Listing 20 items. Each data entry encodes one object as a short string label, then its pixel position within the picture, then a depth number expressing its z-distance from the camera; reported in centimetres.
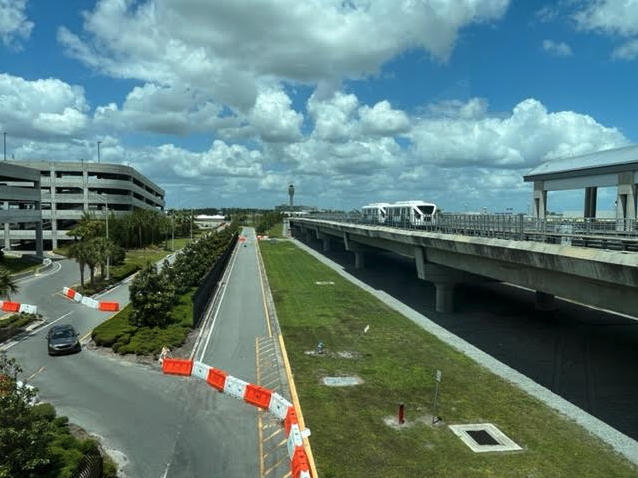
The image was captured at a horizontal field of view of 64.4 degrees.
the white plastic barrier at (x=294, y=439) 1684
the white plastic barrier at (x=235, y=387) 2284
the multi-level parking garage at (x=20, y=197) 6997
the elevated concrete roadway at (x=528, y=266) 2031
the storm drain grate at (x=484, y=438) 1789
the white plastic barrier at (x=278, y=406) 2022
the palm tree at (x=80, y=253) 4972
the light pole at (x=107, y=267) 5295
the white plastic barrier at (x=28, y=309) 4056
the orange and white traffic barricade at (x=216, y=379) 2397
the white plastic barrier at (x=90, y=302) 4506
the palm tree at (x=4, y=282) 3287
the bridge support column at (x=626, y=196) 4801
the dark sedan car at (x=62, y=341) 2967
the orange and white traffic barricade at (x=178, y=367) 2644
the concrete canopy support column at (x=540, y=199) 6569
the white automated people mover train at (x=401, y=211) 4657
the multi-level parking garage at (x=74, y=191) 10750
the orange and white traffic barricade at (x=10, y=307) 4194
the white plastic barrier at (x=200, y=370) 2540
